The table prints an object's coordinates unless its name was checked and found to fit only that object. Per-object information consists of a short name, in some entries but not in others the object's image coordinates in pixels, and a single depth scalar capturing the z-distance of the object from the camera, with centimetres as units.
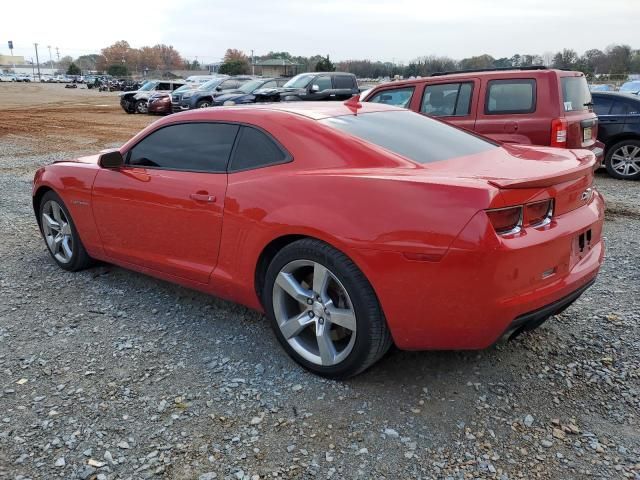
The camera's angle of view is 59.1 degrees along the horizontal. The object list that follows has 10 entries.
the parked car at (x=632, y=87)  1707
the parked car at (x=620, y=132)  889
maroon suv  691
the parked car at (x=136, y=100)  2548
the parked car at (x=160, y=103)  2427
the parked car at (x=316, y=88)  1836
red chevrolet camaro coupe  254
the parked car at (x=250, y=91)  1970
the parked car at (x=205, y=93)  2209
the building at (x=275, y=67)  10059
